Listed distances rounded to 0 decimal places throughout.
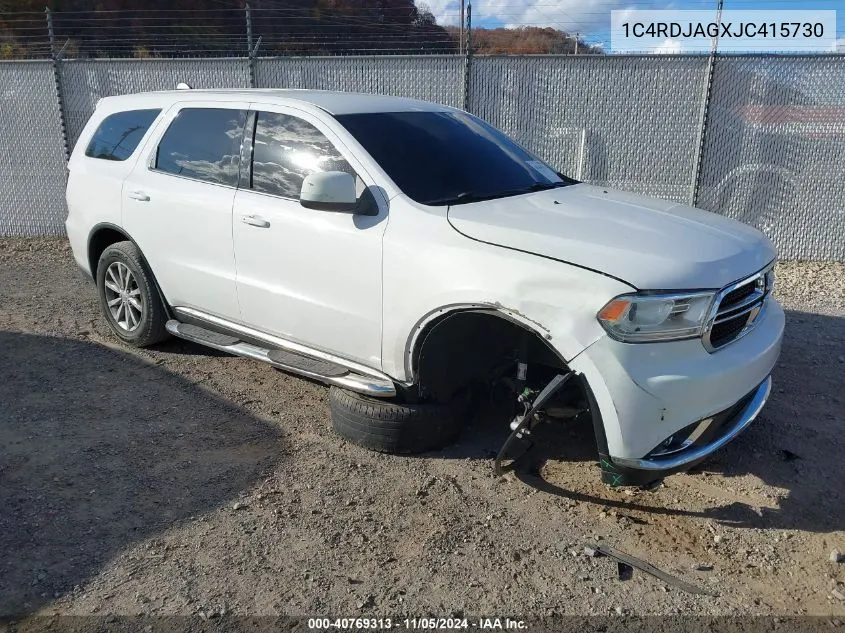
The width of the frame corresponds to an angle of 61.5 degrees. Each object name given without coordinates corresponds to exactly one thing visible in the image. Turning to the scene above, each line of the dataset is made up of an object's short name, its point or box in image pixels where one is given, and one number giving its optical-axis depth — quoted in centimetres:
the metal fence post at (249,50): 868
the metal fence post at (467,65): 853
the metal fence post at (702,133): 810
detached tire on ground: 389
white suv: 308
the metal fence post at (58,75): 918
